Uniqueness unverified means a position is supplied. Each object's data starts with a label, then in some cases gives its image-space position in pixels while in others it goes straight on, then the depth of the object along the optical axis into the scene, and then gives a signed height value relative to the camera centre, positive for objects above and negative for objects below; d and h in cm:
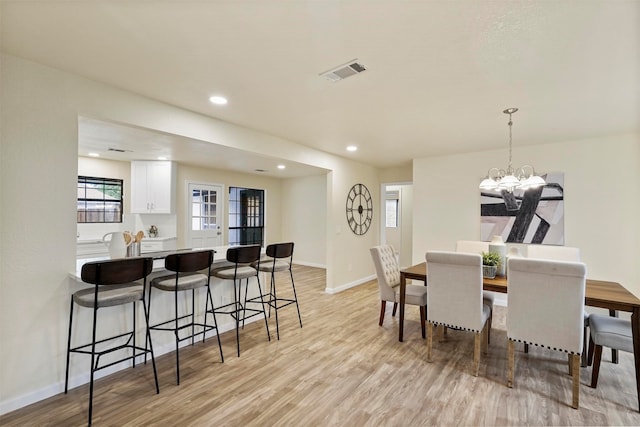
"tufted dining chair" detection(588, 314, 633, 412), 218 -93
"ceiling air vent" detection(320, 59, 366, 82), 209 +106
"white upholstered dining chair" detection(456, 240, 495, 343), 381 -45
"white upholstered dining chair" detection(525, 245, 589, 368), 322 -45
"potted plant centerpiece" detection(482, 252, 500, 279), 294 -53
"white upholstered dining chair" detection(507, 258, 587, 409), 212 -71
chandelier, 288 +32
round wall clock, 562 +6
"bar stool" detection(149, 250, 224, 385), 246 -63
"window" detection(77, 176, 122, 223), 507 +16
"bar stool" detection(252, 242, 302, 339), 332 -61
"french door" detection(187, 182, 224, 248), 601 -11
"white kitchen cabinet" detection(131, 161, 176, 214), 538 +45
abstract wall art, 414 +0
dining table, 211 -67
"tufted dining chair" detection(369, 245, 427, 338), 329 -91
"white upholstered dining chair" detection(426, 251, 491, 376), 254 -74
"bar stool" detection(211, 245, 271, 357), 291 -65
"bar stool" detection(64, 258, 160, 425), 199 -64
